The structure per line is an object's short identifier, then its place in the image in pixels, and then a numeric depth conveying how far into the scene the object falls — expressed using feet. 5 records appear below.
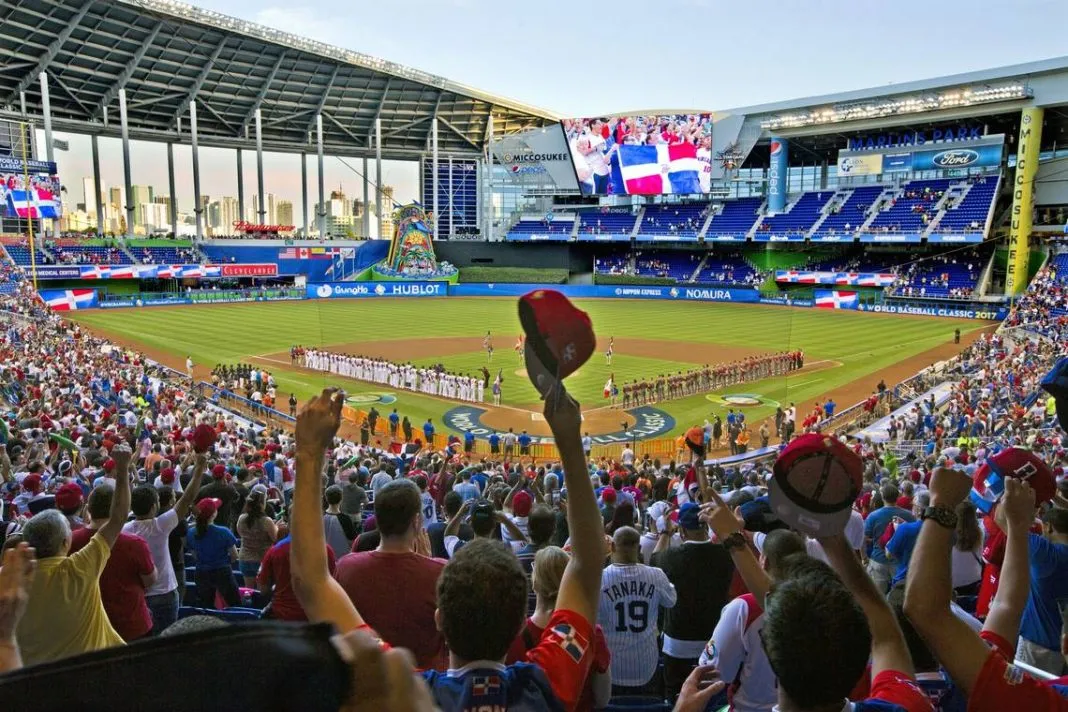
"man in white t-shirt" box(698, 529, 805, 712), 12.16
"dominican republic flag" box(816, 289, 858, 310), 194.70
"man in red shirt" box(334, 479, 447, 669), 12.06
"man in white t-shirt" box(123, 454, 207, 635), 19.07
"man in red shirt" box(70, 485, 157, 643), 16.30
